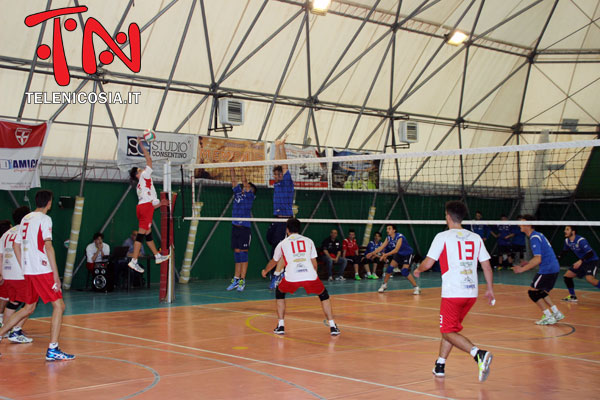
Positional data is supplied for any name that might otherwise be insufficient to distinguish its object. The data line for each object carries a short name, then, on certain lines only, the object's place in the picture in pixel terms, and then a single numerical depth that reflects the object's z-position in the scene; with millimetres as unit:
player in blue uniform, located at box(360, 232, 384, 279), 20050
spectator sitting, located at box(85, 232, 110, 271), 16625
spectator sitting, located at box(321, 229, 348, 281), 20297
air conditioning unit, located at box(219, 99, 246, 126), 18609
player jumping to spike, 12770
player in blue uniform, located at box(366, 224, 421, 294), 16266
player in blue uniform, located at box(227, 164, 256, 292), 15086
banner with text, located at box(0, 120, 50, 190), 15312
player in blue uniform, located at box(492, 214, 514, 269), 25125
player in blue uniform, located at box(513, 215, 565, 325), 11000
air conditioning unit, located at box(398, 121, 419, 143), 22562
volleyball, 12621
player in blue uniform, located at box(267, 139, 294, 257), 14587
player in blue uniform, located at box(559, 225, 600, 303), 13562
